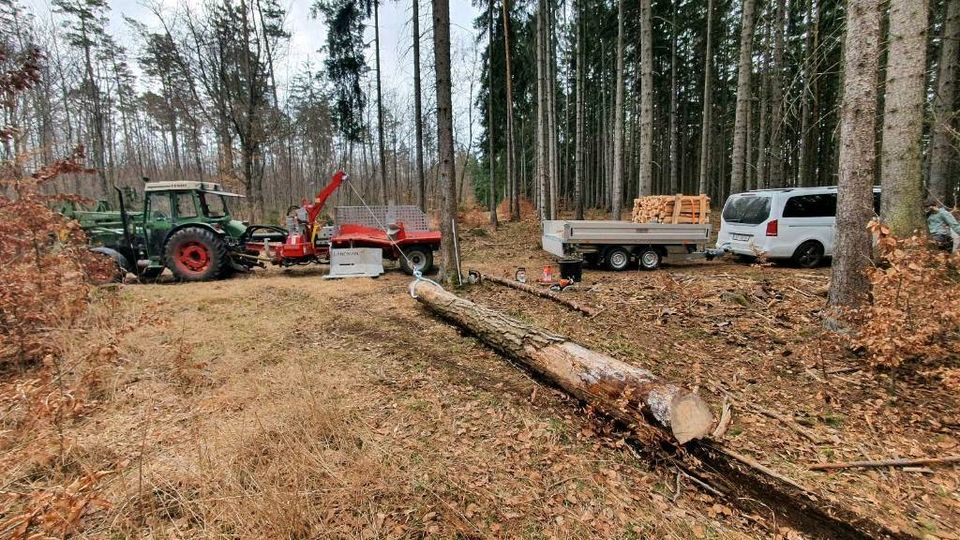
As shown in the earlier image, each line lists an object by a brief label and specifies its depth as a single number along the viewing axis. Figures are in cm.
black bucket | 699
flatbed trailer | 866
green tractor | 834
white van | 793
